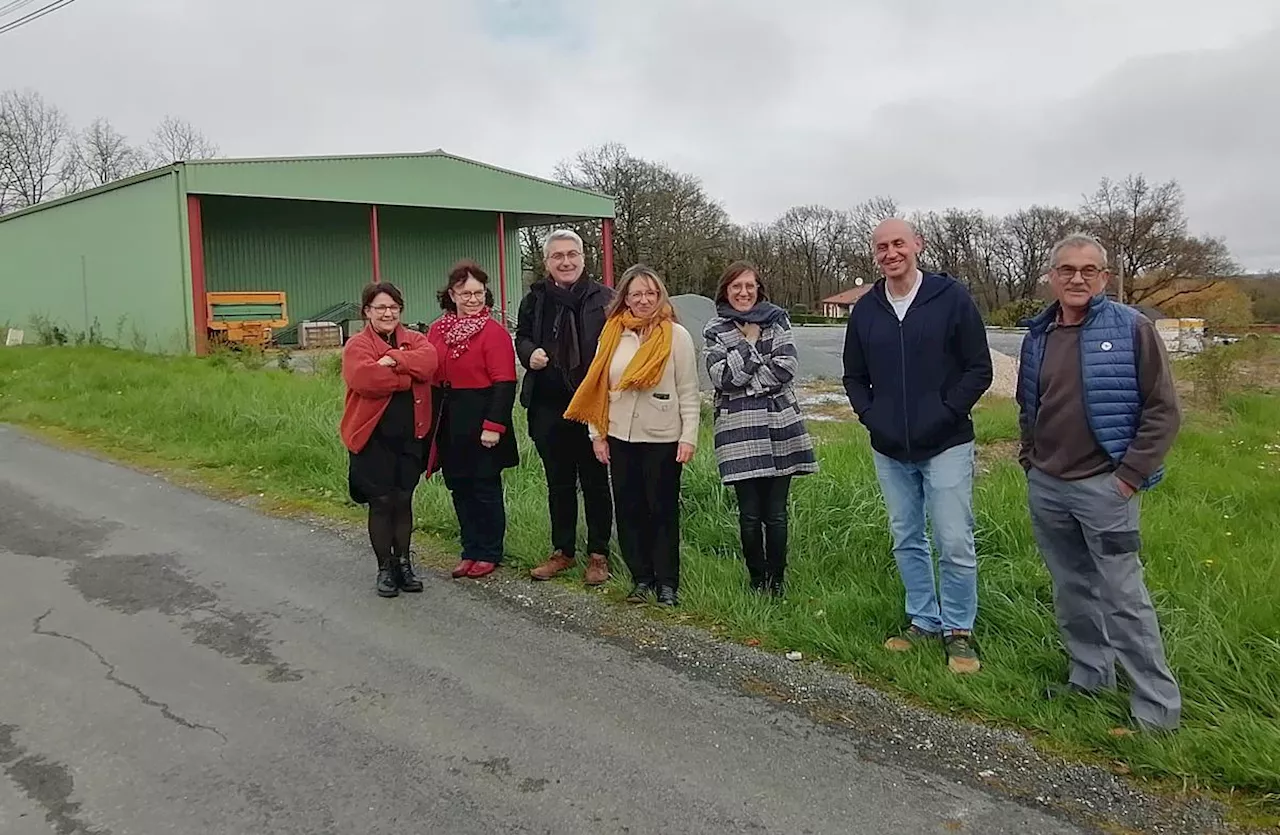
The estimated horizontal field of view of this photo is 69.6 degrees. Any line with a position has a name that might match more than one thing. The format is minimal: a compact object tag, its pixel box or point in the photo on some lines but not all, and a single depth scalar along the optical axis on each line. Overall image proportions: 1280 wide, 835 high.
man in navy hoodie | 3.67
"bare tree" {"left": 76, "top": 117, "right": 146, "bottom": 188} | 58.06
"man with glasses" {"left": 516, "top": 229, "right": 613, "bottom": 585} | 4.82
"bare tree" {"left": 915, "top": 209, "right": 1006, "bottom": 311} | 61.59
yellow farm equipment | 18.80
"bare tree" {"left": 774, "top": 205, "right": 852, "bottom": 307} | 66.44
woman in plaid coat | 4.32
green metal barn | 18.25
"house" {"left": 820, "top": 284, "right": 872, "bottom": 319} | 57.30
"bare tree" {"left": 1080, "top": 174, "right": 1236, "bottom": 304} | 44.31
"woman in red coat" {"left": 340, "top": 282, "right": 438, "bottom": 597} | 4.67
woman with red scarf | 4.90
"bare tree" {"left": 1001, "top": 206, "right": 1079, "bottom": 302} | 59.44
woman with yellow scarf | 4.48
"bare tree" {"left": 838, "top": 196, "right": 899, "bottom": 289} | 62.72
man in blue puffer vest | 3.03
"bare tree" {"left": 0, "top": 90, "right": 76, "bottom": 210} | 53.06
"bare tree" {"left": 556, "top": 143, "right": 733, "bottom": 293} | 43.03
